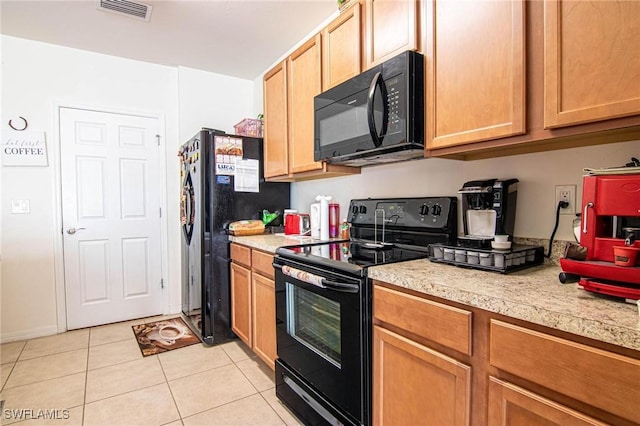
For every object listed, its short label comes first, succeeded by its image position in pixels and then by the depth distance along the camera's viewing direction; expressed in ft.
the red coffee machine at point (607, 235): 2.72
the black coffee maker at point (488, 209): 4.54
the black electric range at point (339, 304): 4.35
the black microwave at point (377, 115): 4.75
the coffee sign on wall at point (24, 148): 8.97
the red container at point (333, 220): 7.73
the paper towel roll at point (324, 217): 7.59
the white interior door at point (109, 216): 9.96
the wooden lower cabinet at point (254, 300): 6.73
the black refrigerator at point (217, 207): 8.55
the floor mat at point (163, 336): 8.74
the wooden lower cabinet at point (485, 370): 2.31
